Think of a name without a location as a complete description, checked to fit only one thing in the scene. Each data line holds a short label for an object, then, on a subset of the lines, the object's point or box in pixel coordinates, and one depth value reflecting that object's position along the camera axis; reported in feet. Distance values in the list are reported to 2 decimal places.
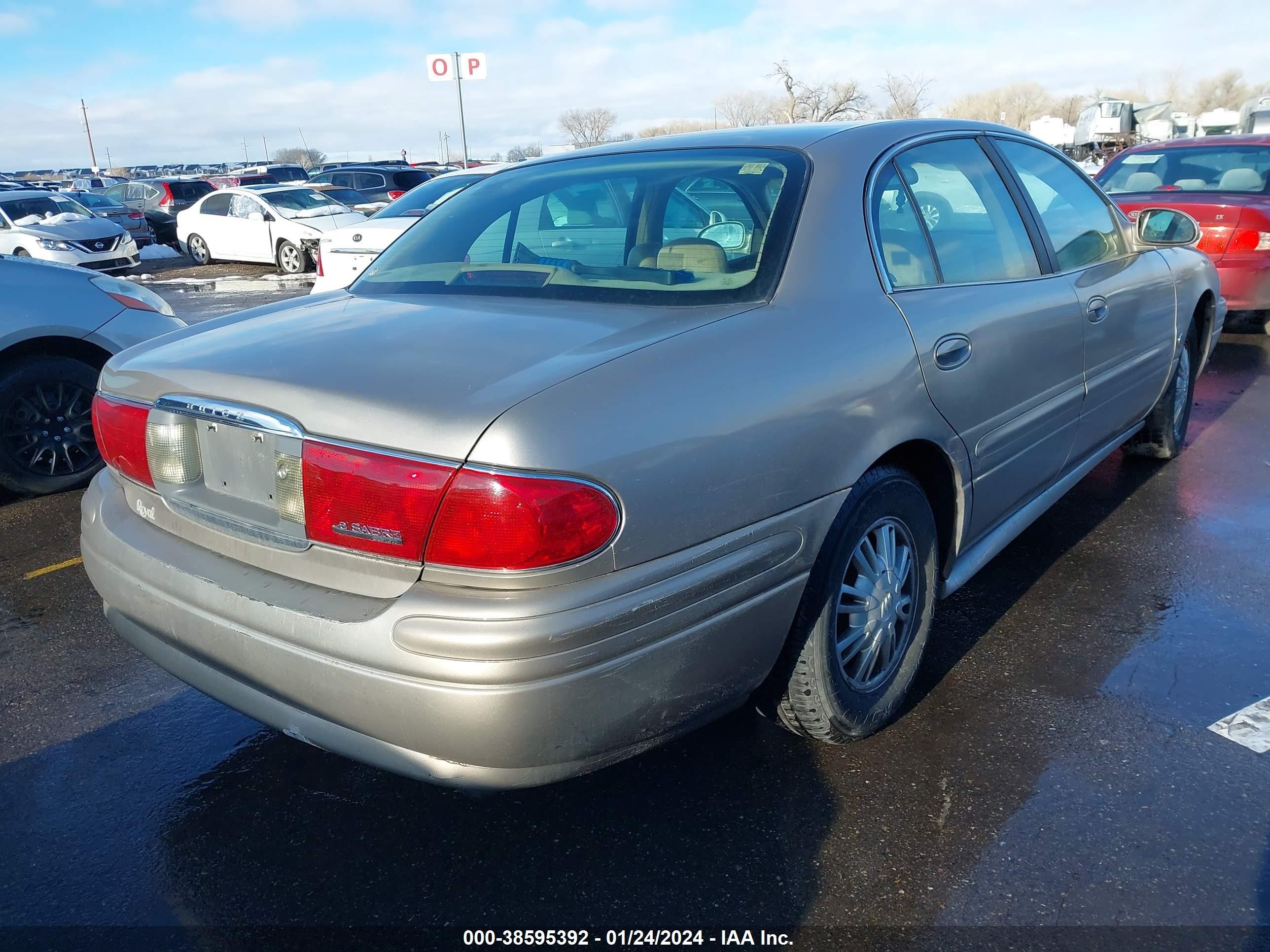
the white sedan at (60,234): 50.83
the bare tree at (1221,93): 263.90
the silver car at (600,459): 5.82
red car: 23.40
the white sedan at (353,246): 30.94
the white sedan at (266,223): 54.85
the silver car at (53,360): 15.47
